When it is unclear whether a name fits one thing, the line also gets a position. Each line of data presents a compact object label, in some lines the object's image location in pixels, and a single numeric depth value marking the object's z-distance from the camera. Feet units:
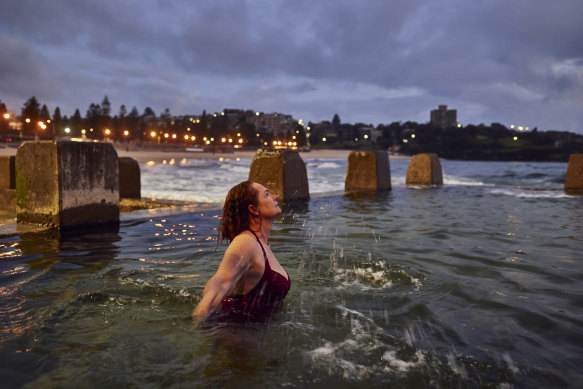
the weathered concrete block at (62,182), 21.99
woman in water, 10.87
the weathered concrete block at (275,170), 36.42
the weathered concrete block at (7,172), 29.55
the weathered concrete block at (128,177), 36.68
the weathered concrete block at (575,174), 51.04
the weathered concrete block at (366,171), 48.01
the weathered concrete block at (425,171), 58.65
